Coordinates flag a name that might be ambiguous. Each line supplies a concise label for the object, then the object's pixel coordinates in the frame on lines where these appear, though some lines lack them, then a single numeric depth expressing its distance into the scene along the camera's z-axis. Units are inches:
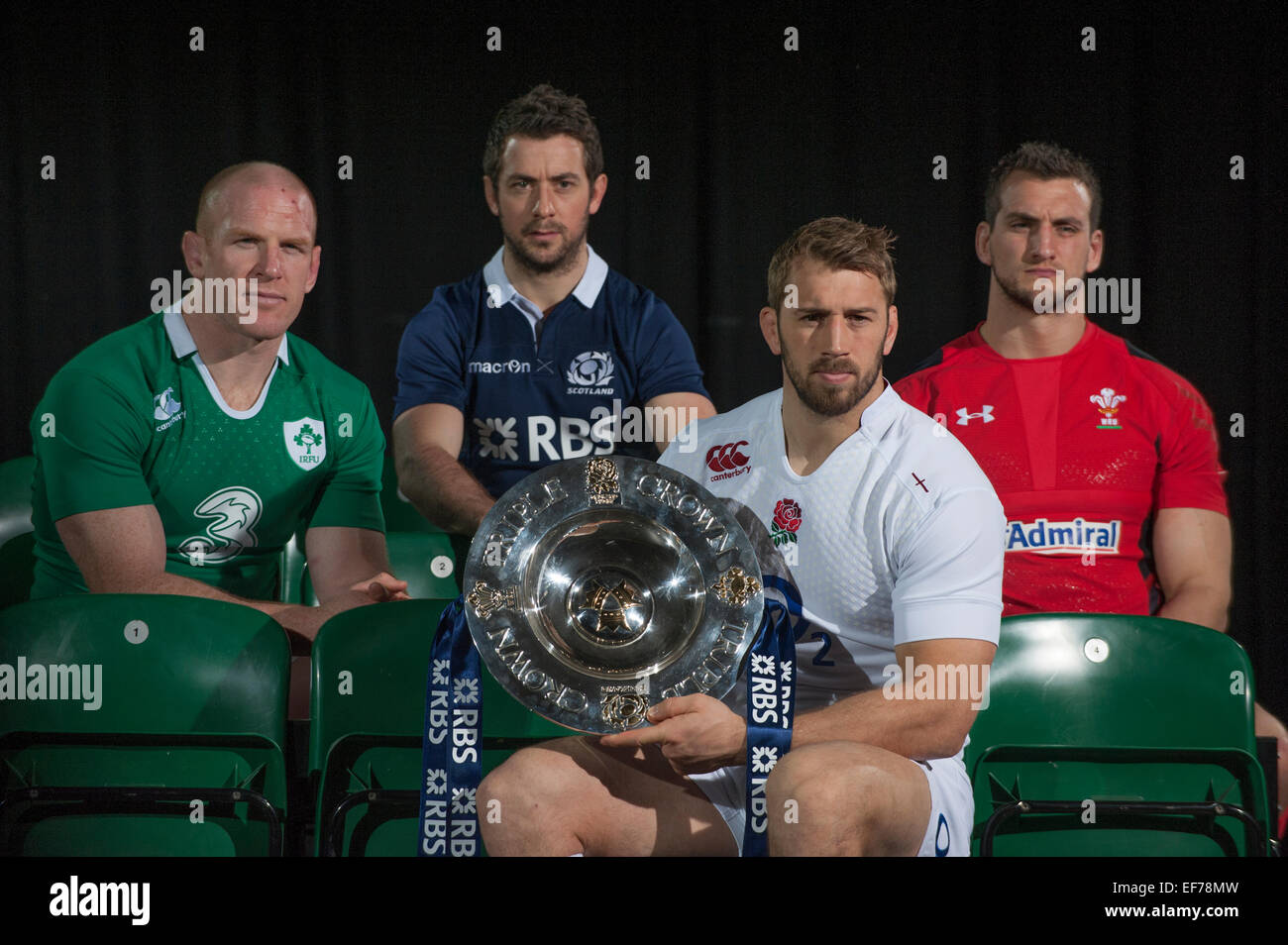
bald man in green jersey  122.1
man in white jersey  82.7
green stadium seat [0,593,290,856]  96.4
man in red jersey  127.9
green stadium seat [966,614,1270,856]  98.7
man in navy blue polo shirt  136.2
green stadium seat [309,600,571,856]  99.6
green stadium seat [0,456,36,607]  131.3
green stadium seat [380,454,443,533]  143.3
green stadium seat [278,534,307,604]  136.6
